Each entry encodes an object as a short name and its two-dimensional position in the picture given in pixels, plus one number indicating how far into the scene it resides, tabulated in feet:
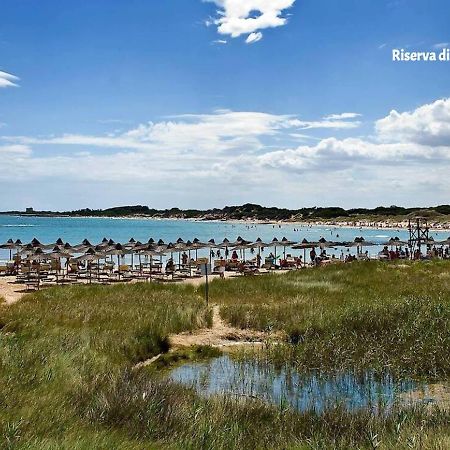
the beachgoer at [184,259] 111.77
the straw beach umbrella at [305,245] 125.39
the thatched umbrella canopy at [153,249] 96.43
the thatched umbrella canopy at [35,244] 104.28
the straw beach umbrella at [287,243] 125.29
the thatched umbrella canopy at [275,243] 122.51
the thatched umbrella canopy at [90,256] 86.92
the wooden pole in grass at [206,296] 53.91
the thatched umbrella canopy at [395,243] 135.44
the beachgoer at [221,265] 93.46
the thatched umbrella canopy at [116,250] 95.45
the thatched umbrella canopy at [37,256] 88.34
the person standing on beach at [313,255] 131.11
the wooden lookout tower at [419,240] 139.58
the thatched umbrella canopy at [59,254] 93.05
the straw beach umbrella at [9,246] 109.95
